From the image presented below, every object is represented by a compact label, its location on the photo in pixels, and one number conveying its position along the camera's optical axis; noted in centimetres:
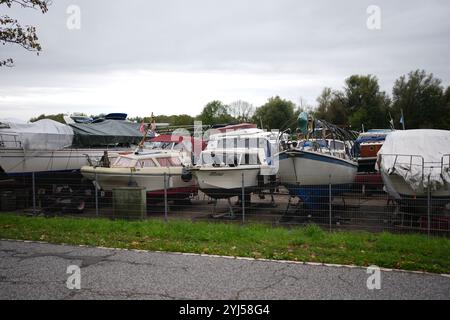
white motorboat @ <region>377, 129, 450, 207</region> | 1031
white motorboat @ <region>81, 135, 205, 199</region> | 1418
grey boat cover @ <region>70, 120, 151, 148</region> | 1870
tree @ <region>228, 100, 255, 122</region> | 7625
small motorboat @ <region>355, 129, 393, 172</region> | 1989
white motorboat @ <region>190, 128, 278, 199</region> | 1311
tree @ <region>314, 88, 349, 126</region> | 6058
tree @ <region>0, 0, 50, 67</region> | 1150
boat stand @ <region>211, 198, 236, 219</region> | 1237
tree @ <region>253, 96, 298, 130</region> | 6581
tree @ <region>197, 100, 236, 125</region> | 6918
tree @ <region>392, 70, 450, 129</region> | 5253
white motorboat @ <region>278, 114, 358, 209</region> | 1261
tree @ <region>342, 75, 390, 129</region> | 5569
